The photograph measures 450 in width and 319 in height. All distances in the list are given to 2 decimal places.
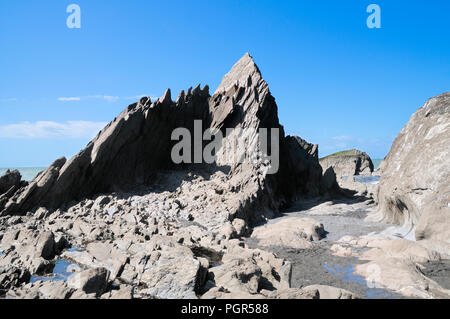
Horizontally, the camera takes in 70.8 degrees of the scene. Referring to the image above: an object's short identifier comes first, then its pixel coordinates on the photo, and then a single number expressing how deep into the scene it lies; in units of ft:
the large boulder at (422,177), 61.21
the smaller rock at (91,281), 37.27
